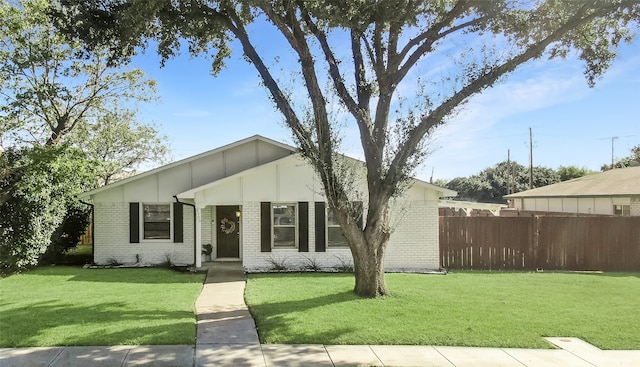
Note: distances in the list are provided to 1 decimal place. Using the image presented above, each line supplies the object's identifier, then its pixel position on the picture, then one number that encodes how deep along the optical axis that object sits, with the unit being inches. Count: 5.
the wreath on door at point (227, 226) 637.9
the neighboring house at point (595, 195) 782.5
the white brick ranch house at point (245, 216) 558.6
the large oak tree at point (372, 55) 346.9
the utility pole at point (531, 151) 1577.3
